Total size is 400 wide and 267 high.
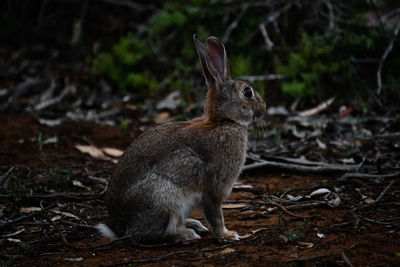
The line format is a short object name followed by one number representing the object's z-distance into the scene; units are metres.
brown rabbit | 8.19
